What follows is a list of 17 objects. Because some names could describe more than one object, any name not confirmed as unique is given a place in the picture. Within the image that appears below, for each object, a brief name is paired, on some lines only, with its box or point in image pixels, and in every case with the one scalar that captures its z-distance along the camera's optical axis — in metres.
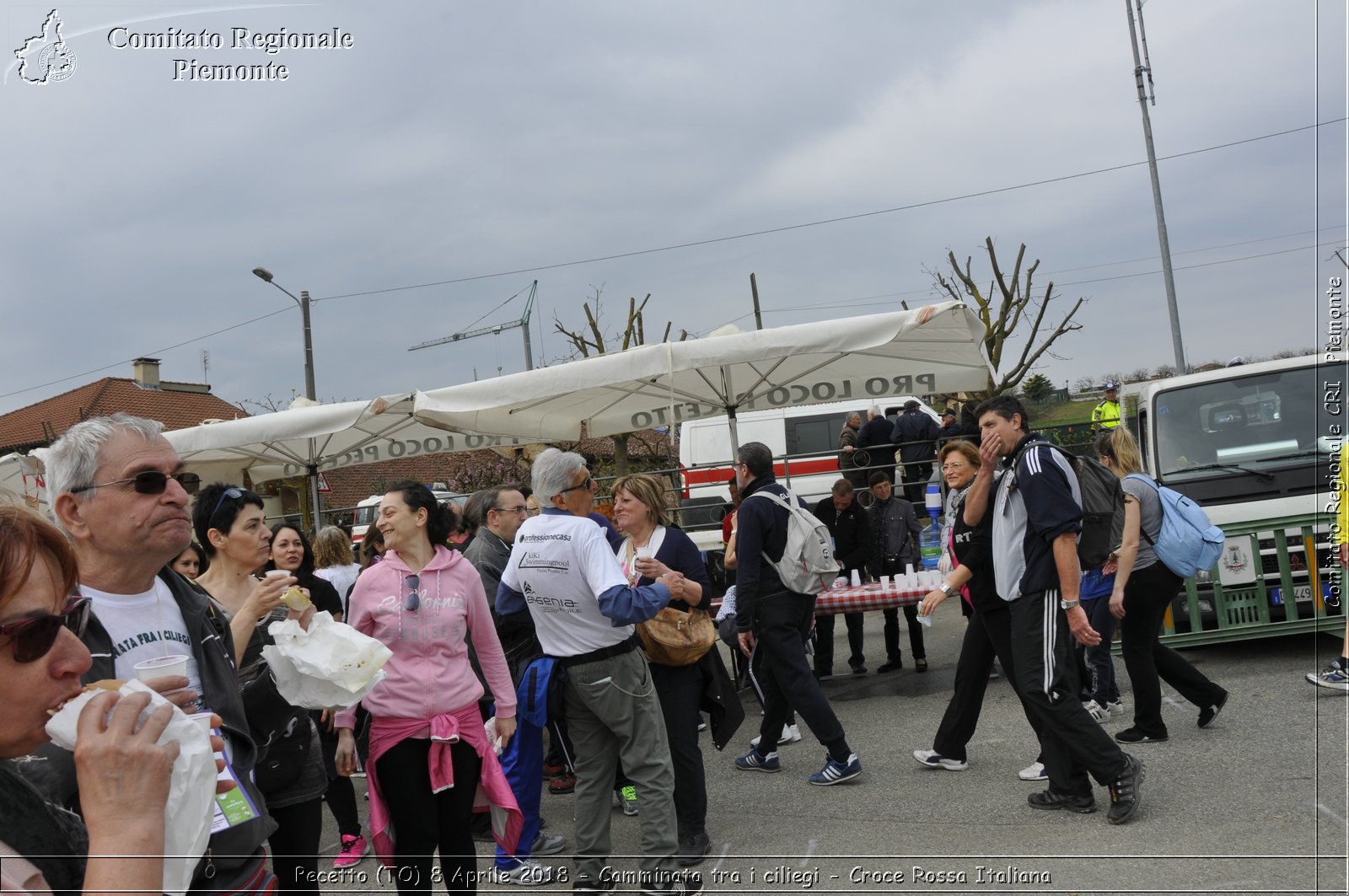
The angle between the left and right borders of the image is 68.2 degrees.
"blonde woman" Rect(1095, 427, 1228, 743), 6.08
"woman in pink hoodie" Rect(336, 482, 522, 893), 3.91
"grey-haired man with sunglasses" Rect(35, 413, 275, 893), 2.36
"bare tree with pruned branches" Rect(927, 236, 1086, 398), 28.09
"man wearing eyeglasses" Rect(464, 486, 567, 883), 4.96
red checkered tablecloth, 8.05
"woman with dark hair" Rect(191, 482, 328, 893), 3.33
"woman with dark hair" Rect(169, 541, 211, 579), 4.81
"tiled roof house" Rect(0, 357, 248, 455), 37.09
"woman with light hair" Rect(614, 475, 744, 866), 5.12
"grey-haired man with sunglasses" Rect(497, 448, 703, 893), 4.56
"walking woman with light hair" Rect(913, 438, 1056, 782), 5.49
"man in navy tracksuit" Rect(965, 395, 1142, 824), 4.84
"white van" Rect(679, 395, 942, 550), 18.05
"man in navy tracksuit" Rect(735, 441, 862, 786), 6.07
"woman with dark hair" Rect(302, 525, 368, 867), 5.24
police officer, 14.53
